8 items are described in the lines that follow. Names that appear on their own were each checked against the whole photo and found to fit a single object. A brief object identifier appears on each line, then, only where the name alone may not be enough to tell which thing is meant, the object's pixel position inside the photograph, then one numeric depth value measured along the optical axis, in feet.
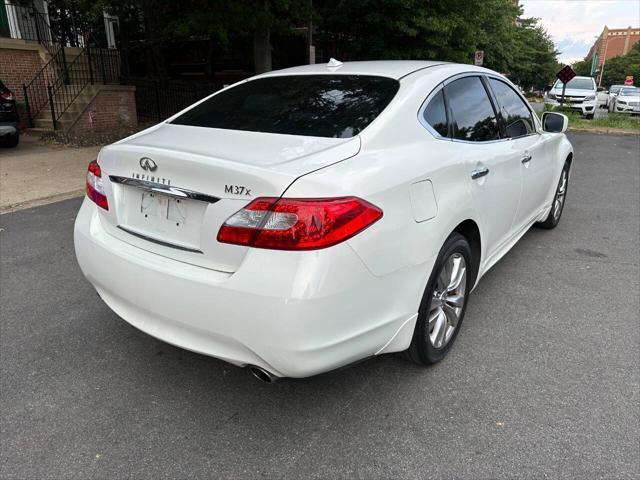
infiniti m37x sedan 6.73
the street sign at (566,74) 54.70
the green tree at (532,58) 122.11
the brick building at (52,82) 42.39
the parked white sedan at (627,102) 75.82
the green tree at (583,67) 346.74
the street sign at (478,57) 50.98
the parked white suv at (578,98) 65.16
